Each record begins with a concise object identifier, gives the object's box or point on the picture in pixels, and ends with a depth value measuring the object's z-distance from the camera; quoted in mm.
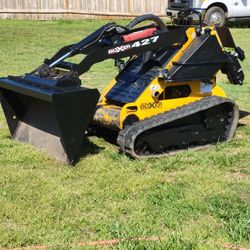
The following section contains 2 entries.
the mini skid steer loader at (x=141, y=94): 5312
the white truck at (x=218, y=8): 19703
